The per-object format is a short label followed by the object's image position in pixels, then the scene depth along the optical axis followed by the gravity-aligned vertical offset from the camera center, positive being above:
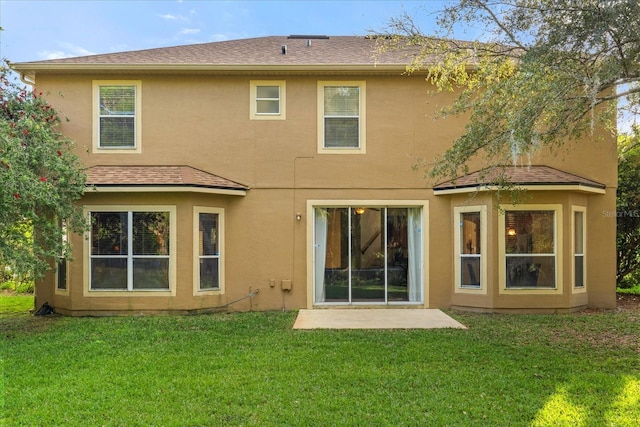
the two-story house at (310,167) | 10.33 +1.28
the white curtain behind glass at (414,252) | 10.69 -0.76
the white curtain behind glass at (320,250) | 10.61 -0.71
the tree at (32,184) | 7.04 +0.64
